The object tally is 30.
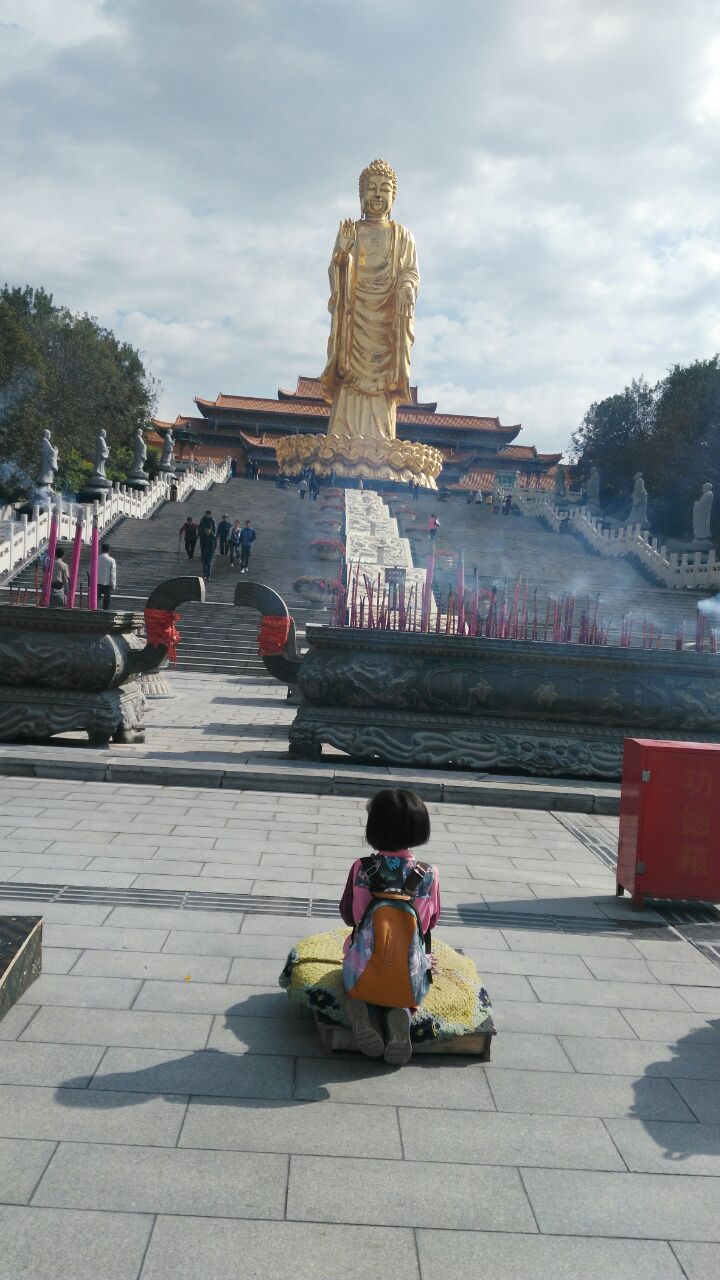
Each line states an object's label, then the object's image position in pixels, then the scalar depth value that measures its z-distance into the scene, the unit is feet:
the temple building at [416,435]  169.48
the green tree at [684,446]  122.52
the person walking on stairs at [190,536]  76.48
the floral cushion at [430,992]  10.41
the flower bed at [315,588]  67.36
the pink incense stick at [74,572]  26.70
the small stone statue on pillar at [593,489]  124.36
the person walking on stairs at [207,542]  72.69
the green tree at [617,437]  144.87
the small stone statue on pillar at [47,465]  91.71
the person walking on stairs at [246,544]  73.97
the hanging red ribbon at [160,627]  28.81
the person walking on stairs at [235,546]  78.92
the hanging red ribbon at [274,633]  28.89
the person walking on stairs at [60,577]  42.01
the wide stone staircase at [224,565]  57.72
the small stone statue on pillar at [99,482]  89.04
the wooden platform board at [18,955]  10.64
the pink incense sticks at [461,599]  27.75
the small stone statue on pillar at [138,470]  103.96
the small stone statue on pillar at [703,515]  97.30
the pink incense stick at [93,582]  29.19
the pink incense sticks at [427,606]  28.71
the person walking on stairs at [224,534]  79.05
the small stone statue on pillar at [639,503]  105.03
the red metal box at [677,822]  16.30
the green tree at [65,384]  113.29
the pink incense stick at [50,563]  26.25
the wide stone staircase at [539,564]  72.49
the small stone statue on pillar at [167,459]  126.62
